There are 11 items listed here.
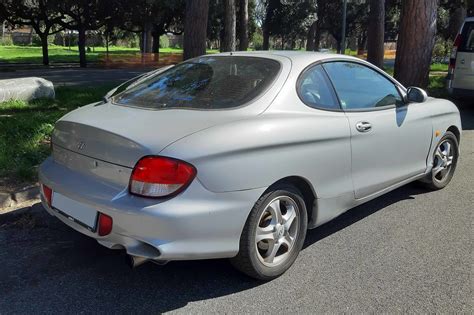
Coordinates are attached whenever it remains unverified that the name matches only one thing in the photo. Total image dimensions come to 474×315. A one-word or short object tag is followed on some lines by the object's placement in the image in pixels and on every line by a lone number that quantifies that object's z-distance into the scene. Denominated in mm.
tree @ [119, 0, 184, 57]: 28578
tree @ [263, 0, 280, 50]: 38931
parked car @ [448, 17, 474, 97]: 9836
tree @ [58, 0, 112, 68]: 27188
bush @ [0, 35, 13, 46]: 62462
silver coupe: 2758
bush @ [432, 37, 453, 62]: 38844
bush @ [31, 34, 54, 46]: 63769
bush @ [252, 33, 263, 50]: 60438
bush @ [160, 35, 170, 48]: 75419
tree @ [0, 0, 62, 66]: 26812
